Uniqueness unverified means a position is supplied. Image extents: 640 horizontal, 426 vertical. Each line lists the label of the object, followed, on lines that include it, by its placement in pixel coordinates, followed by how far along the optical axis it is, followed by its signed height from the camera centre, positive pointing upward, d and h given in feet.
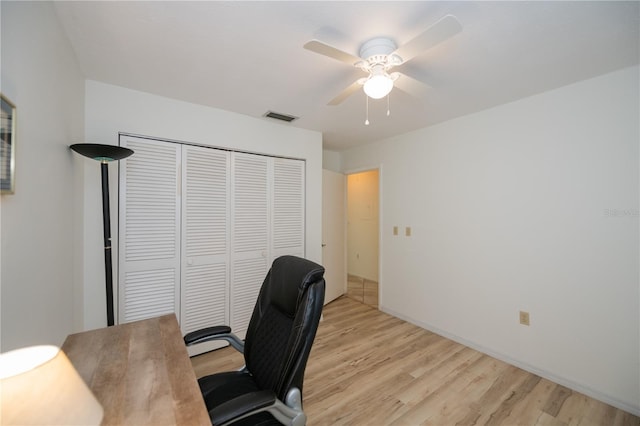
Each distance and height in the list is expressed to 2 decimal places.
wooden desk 2.58 -1.94
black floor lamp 5.41 +0.15
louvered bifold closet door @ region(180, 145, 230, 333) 7.98 -0.75
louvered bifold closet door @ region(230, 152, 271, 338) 8.86 -0.68
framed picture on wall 2.74 +0.74
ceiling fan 3.99 +2.72
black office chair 3.26 -2.12
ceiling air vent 8.77 +3.30
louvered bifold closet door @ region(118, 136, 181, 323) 7.11 -0.49
